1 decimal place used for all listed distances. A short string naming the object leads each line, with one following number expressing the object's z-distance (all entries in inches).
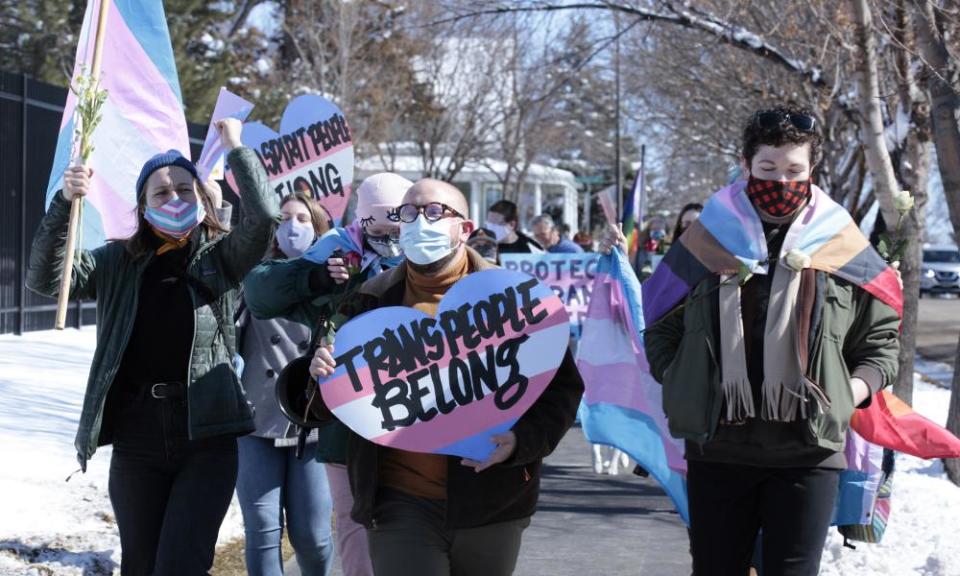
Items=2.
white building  1368.1
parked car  1874.5
